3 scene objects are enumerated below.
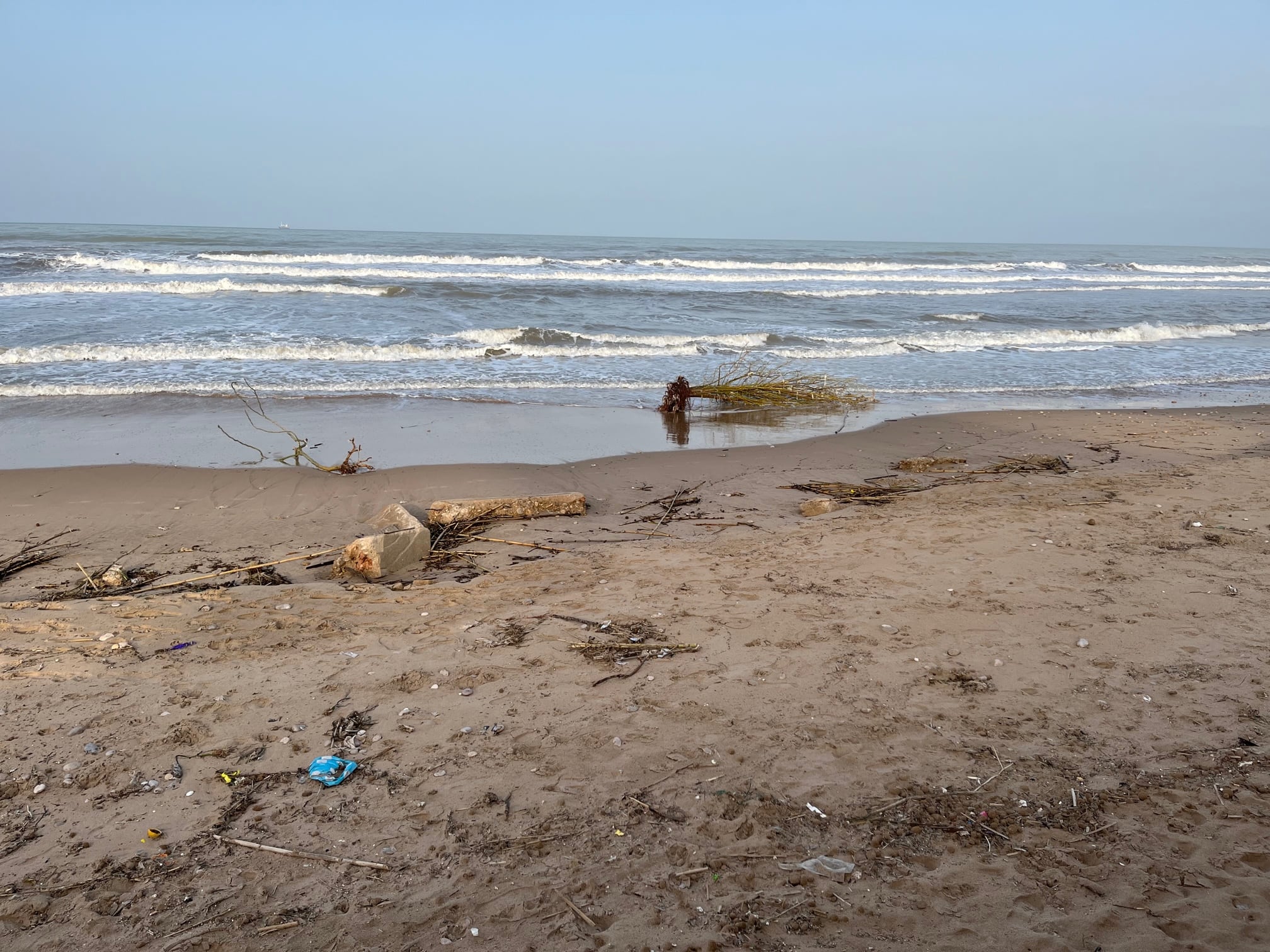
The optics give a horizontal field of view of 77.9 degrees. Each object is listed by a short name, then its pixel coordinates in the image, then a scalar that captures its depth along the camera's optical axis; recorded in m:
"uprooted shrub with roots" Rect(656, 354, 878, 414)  9.91
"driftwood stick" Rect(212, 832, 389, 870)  2.34
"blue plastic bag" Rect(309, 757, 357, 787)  2.70
